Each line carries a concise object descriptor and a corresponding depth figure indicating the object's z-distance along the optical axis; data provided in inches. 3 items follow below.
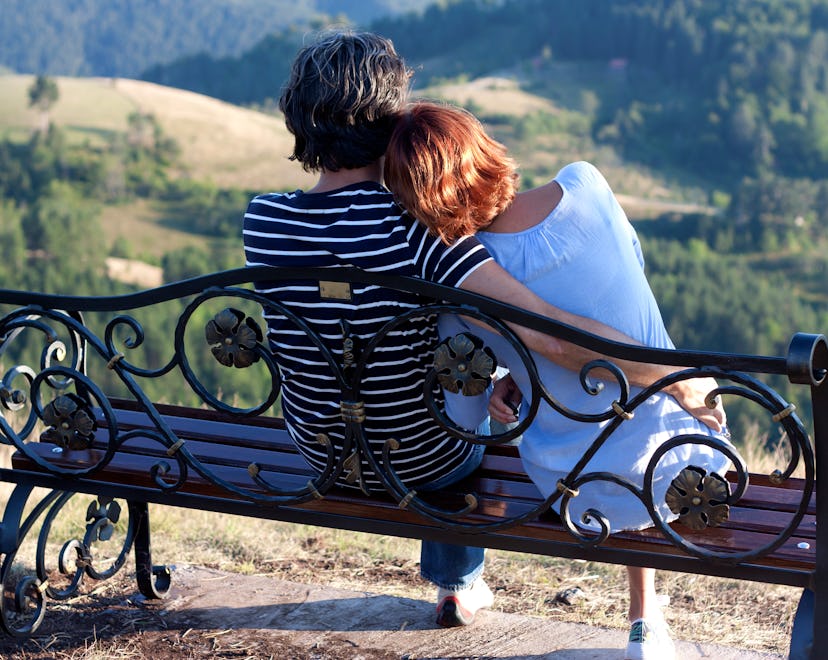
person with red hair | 123.5
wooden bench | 118.8
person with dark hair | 123.1
